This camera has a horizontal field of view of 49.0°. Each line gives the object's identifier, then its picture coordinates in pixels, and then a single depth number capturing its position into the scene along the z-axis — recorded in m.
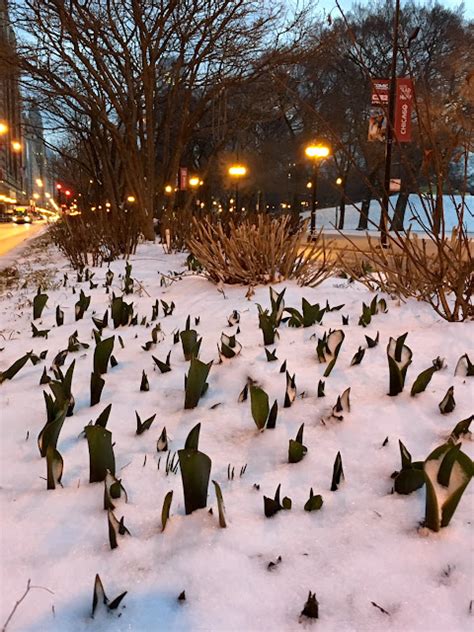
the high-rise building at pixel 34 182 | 132.98
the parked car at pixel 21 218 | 58.00
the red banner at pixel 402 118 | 13.34
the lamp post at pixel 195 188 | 15.46
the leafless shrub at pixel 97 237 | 8.82
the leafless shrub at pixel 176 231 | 11.15
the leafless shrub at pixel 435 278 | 3.26
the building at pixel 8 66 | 11.32
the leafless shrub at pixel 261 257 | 5.25
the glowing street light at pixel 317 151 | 22.33
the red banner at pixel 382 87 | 12.15
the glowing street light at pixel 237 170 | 27.69
